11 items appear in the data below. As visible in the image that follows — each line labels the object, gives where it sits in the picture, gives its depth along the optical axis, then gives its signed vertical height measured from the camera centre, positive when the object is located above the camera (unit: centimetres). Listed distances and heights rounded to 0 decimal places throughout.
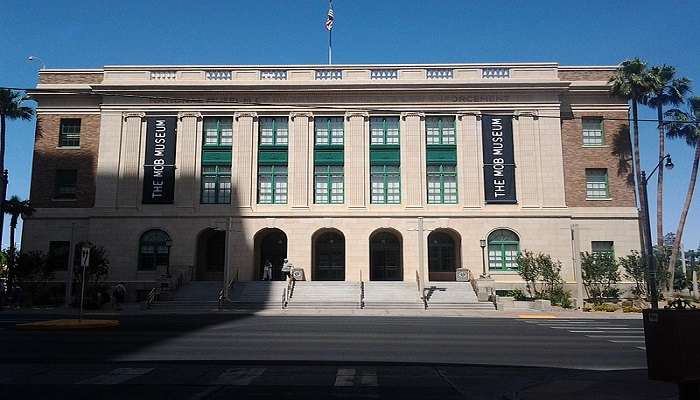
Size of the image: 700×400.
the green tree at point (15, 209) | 3901 +374
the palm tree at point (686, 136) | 4409 +1132
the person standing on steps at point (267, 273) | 3962 -61
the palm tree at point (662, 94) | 4147 +1292
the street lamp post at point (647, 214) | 2853 +302
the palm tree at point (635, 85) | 4009 +1295
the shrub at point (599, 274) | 3550 -49
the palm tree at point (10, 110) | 4325 +1179
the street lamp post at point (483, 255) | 3812 +74
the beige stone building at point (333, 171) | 3991 +685
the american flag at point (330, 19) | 4394 +1918
